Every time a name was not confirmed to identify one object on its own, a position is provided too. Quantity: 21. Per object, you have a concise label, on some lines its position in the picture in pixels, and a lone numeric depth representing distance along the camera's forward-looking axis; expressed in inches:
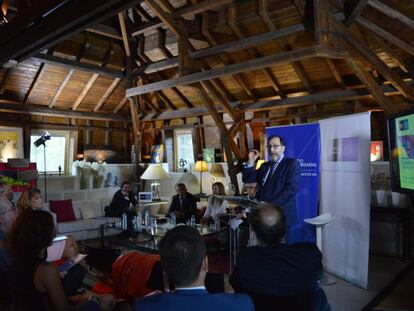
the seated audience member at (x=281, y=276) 68.1
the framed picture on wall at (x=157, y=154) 480.7
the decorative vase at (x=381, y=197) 244.6
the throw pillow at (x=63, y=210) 281.0
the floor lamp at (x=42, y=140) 280.4
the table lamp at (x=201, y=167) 391.7
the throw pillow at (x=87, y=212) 299.3
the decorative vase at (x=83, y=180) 348.8
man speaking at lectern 166.1
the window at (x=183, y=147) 469.7
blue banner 198.8
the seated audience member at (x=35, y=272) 78.7
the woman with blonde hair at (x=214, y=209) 255.3
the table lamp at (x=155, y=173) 337.7
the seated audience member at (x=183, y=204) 282.3
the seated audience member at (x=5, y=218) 121.1
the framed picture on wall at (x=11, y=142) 394.0
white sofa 277.6
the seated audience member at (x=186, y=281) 51.4
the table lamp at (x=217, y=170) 393.7
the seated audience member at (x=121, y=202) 289.1
